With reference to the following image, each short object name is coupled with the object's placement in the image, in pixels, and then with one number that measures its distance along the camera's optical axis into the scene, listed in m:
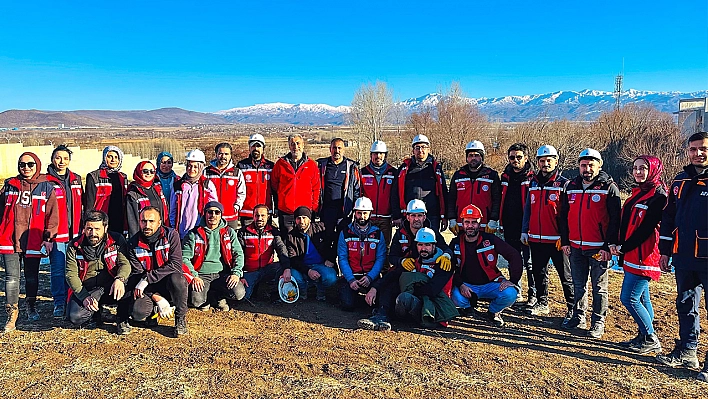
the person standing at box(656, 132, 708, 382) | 4.54
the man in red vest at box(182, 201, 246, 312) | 6.27
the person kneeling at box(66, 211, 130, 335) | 5.45
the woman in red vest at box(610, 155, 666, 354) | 5.06
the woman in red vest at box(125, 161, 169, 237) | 6.38
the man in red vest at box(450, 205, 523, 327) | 6.03
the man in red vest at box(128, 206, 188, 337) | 5.59
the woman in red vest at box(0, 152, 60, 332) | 5.65
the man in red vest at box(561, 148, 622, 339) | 5.54
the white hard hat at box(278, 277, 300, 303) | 6.79
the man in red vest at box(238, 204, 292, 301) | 6.84
